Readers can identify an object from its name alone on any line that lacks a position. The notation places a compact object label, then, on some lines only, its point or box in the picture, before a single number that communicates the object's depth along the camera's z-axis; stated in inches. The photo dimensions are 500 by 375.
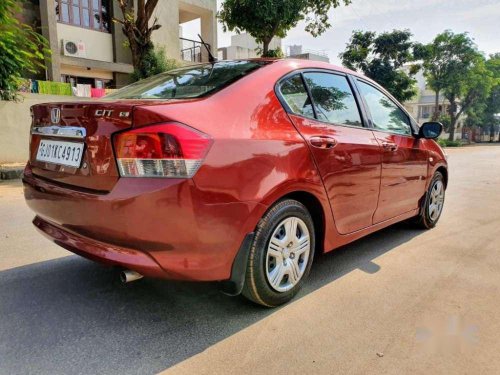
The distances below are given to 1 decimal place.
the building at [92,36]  616.7
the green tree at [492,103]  1536.5
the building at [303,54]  1251.2
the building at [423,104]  2273.6
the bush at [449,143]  1291.8
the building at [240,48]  1171.9
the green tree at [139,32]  424.5
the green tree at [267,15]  484.4
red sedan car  83.9
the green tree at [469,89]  1301.7
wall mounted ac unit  650.2
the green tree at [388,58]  970.1
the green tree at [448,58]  1273.4
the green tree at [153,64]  460.1
